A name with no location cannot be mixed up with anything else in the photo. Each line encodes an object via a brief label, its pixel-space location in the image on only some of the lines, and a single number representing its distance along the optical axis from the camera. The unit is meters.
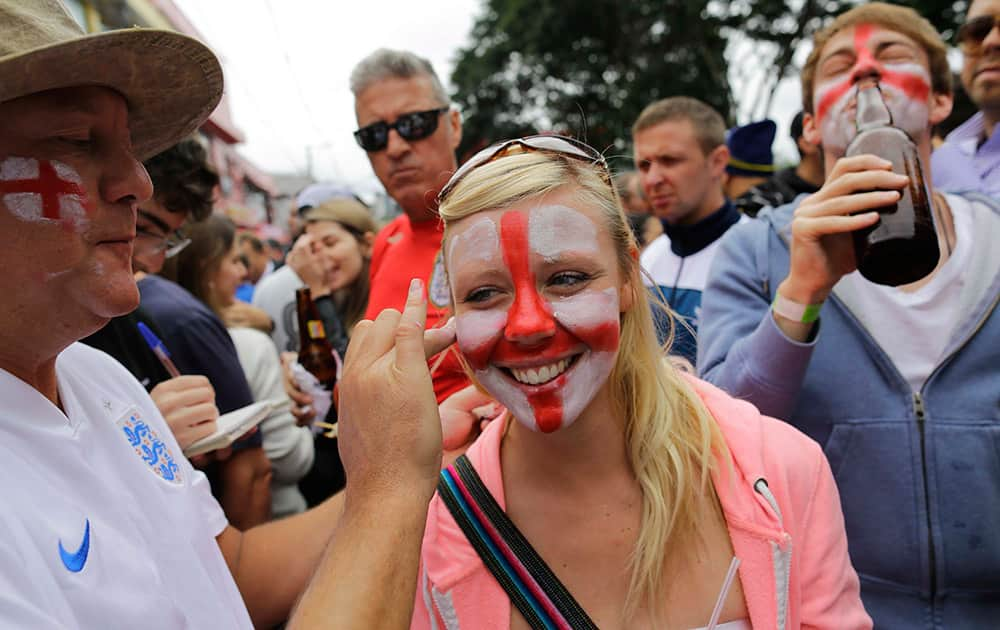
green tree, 15.73
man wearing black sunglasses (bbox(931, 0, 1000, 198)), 0.68
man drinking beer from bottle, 0.47
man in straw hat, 0.31
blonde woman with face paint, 0.41
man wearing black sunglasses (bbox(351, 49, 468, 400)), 0.85
